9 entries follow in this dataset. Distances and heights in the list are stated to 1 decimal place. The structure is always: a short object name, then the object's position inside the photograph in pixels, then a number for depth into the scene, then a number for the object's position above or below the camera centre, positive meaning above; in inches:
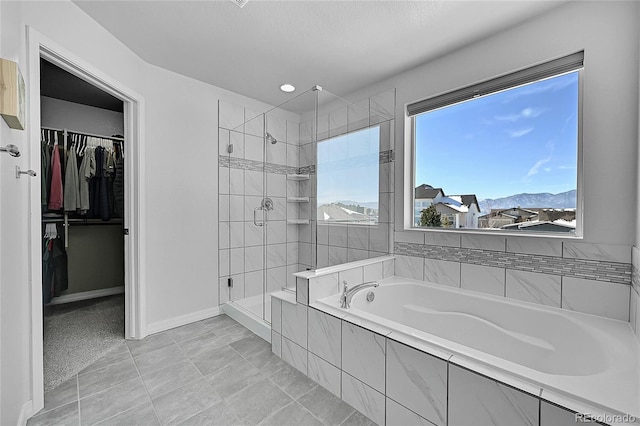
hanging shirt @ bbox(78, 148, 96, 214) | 120.4 +15.4
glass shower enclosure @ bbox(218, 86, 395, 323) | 90.6 +7.5
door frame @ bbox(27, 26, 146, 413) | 59.0 +5.4
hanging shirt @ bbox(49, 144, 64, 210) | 113.2 +10.4
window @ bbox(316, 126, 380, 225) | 90.4 +11.2
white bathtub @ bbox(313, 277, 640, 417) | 39.7 -26.7
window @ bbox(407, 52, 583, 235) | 71.7 +17.6
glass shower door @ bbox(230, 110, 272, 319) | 112.7 -1.7
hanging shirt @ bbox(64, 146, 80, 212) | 117.3 +10.4
